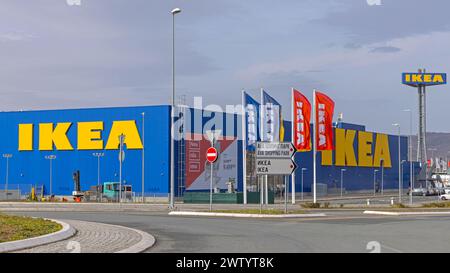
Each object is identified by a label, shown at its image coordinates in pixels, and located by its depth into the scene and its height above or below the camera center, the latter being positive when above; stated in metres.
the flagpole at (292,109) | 51.20 +3.93
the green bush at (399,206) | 46.88 -3.19
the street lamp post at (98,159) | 78.12 +0.24
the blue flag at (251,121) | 51.00 +3.06
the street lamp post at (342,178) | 103.17 -2.64
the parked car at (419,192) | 94.81 -4.34
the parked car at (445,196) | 74.07 -3.91
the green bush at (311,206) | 45.34 -3.02
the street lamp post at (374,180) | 106.28 -3.20
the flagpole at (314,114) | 52.91 +3.68
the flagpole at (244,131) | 51.09 +2.32
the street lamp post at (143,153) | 70.90 +0.92
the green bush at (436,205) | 48.05 -3.19
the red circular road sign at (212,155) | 36.03 +0.34
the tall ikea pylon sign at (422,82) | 127.31 +15.06
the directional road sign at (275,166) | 34.88 -0.24
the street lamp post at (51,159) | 80.31 +0.31
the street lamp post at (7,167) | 81.52 -0.73
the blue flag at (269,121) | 50.59 +3.04
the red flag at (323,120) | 53.59 +3.28
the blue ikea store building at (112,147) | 75.44 +1.70
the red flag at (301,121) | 51.44 +3.14
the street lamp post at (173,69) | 44.83 +6.12
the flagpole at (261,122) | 50.84 +2.94
